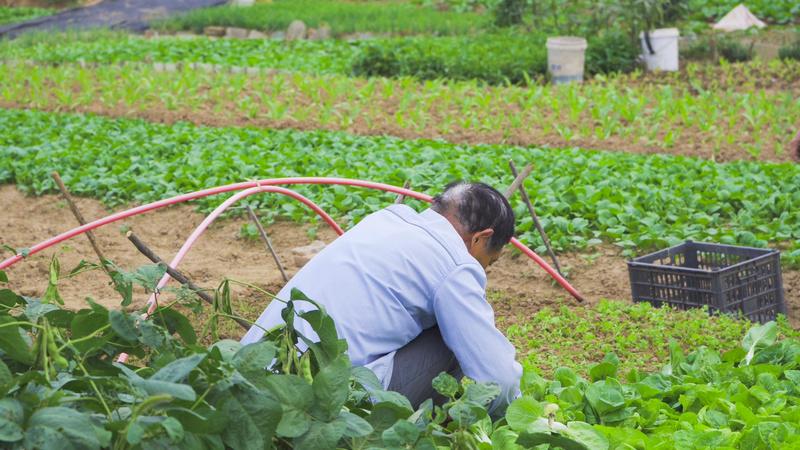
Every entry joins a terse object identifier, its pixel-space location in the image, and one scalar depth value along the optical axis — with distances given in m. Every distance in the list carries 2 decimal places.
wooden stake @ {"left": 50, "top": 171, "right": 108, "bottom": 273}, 4.72
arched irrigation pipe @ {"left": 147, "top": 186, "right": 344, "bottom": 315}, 4.60
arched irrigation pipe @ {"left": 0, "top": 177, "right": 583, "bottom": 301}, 4.46
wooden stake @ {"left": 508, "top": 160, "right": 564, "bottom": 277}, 5.64
